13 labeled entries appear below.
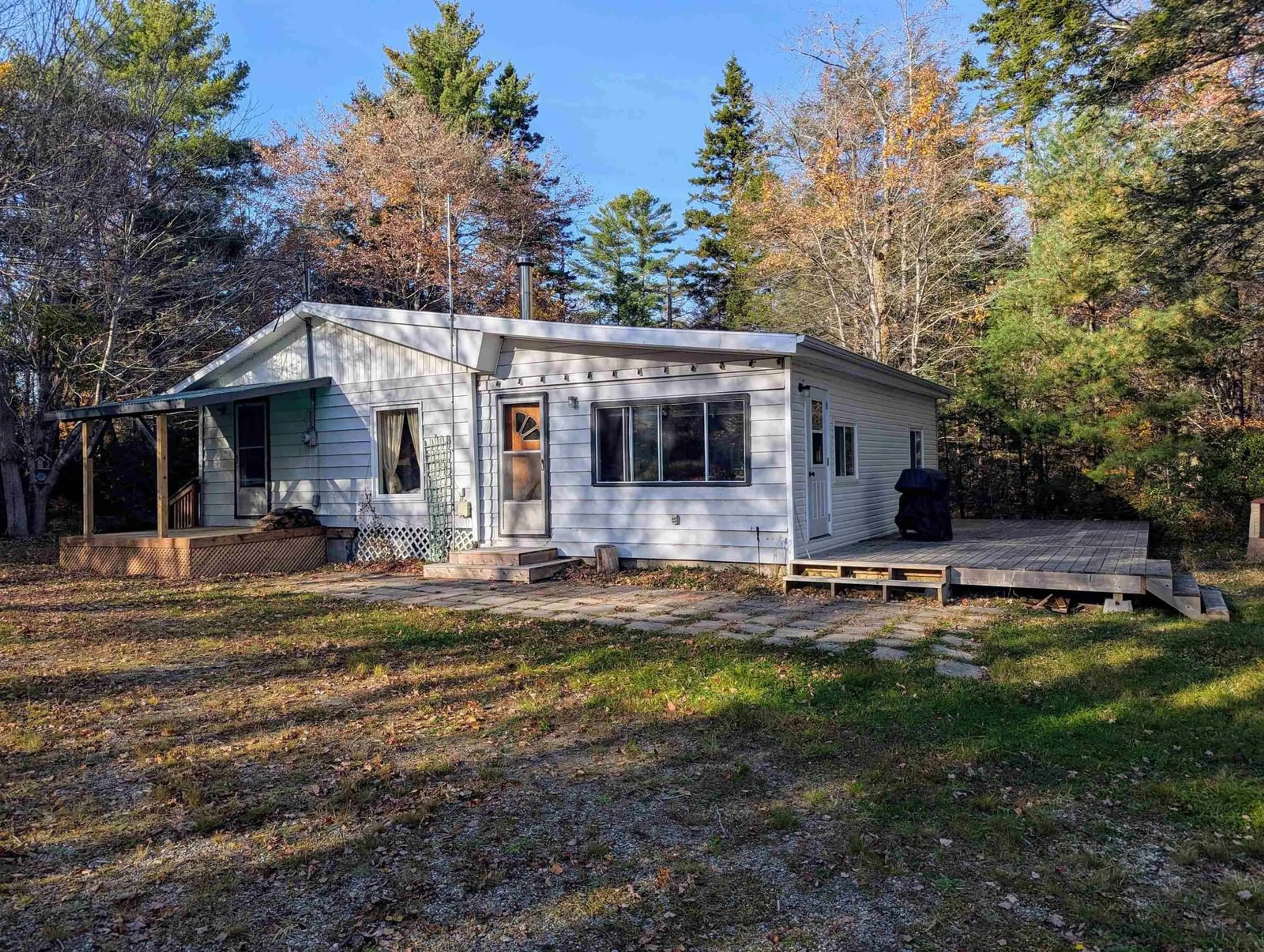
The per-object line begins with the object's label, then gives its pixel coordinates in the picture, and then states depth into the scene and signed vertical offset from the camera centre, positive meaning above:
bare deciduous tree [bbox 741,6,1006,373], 17.12 +6.26
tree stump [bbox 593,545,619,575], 10.00 -0.84
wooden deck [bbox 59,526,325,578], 10.74 -0.73
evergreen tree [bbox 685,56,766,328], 29.83 +11.03
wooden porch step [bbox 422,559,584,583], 9.69 -0.95
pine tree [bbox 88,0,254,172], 14.48 +10.33
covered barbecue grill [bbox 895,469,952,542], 11.00 -0.27
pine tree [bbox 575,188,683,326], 31.31 +9.09
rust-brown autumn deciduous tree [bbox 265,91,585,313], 21.53 +7.79
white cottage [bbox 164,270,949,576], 9.25 +0.75
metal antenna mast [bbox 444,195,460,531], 10.63 +1.35
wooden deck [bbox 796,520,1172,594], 7.53 -0.80
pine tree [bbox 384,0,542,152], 25.72 +13.37
